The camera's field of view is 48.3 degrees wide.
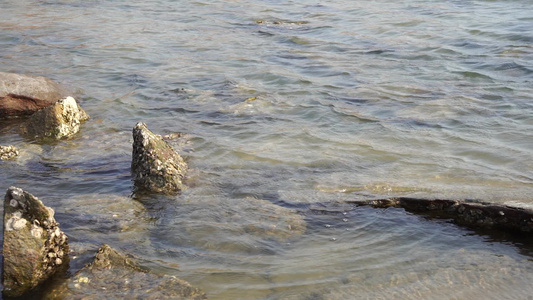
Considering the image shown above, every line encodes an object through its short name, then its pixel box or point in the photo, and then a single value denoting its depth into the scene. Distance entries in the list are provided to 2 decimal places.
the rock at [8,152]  5.70
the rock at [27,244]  3.50
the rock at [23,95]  7.14
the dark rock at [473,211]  4.04
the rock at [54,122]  6.43
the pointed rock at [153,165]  5.00
